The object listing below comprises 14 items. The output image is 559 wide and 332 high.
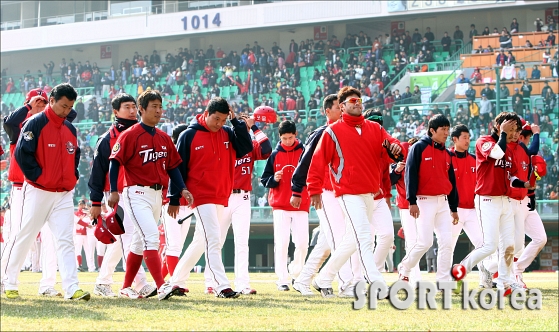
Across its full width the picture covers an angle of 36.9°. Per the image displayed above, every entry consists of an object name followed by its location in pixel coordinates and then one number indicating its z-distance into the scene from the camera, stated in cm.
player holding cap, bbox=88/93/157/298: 952
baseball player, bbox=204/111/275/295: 1095
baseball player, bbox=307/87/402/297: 882
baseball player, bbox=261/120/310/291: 1274
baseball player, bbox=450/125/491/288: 1330
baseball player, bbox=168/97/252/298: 970
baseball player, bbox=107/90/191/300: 923
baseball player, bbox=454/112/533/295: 1078
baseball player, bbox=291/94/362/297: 1064
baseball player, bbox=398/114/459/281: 1134
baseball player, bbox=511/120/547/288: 1145
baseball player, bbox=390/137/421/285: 1246
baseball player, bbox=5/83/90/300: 902
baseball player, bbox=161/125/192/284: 1125
